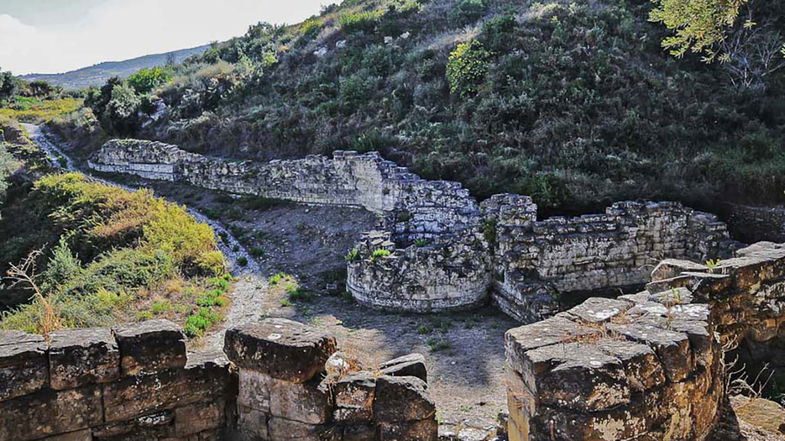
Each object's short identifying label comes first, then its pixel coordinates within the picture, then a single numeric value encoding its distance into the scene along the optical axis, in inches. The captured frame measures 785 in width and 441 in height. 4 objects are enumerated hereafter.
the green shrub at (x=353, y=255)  601.3
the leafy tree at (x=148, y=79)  1721.2
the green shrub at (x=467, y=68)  940.6
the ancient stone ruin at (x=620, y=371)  205.2
